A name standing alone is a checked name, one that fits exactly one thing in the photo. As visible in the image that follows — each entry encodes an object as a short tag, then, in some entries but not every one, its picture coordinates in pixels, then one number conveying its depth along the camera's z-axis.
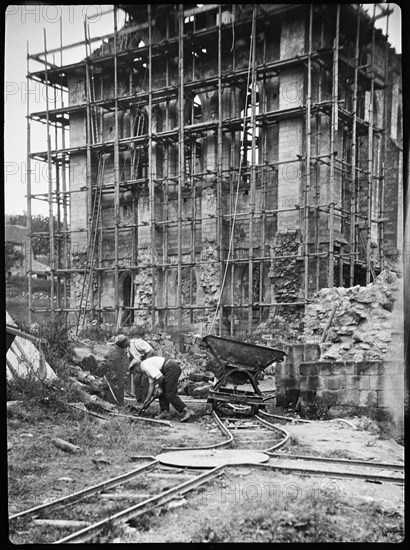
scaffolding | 15.47
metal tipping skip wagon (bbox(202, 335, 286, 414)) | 9.49
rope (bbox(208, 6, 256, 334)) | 16.42
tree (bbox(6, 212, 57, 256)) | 17.14
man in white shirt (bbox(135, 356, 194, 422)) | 8.95
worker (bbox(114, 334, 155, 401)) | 9.21
